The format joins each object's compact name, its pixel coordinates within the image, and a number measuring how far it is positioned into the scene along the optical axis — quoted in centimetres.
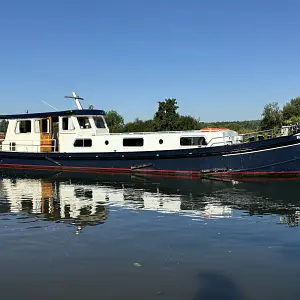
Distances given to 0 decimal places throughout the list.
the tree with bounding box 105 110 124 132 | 7325
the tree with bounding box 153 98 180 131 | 4978
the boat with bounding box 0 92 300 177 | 1864
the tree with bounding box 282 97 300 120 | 6106
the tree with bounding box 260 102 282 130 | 6253
